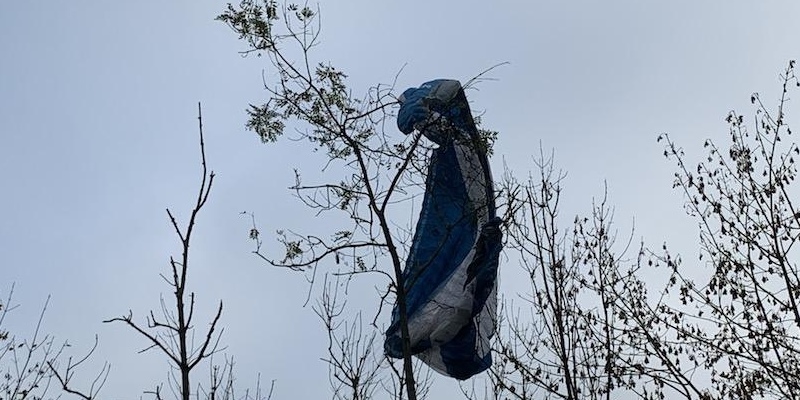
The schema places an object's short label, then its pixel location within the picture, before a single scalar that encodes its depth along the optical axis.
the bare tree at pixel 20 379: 8.53
